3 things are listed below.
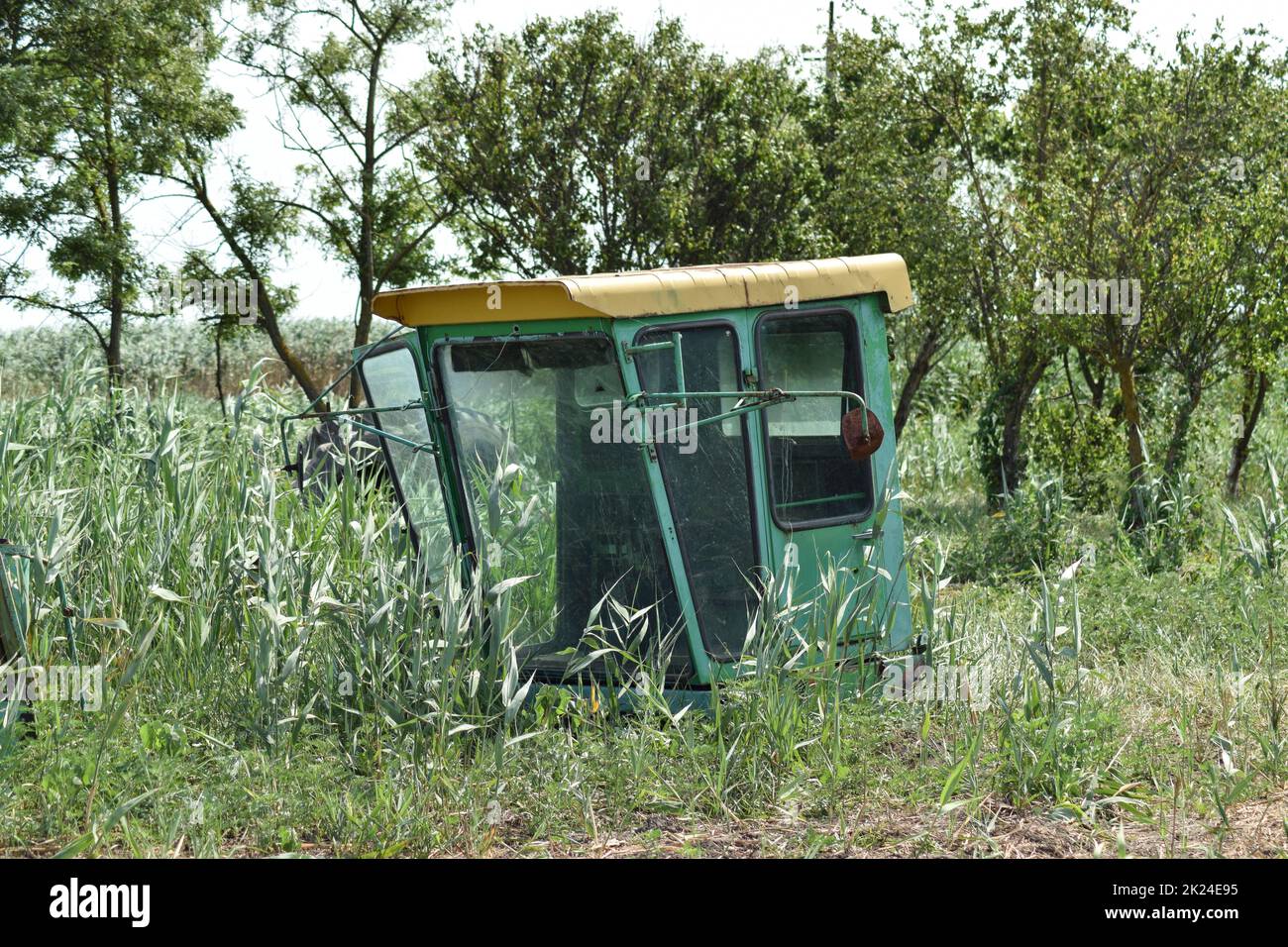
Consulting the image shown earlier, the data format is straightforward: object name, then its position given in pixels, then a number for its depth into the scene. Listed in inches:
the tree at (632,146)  584.1
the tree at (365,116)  721.0
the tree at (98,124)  626.8
